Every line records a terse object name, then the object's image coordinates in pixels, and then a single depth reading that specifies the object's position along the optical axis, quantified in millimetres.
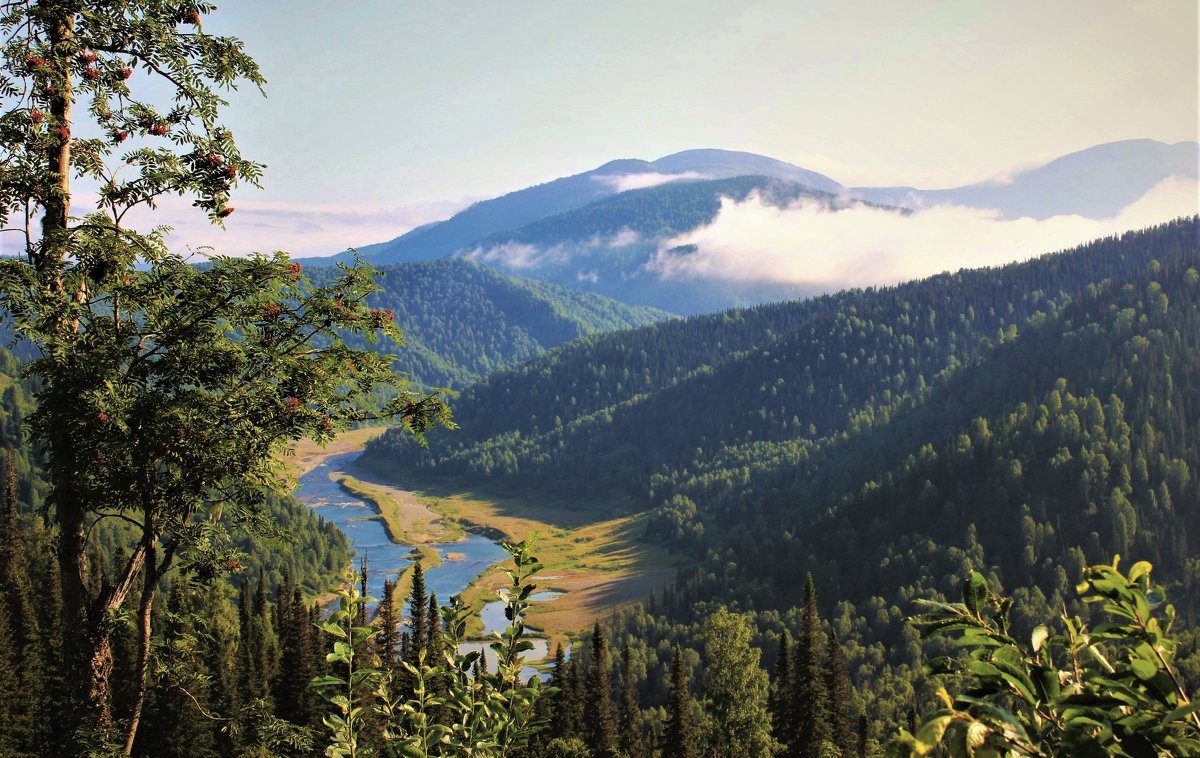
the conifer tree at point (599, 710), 66312
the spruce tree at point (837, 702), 69812
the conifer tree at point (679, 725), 65750
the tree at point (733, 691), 66812
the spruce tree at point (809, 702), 65312
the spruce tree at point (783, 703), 67688
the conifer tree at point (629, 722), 73319
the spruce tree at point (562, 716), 67312
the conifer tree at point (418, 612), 65750
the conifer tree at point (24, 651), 60969
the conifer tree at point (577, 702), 70000
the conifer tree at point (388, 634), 67794
